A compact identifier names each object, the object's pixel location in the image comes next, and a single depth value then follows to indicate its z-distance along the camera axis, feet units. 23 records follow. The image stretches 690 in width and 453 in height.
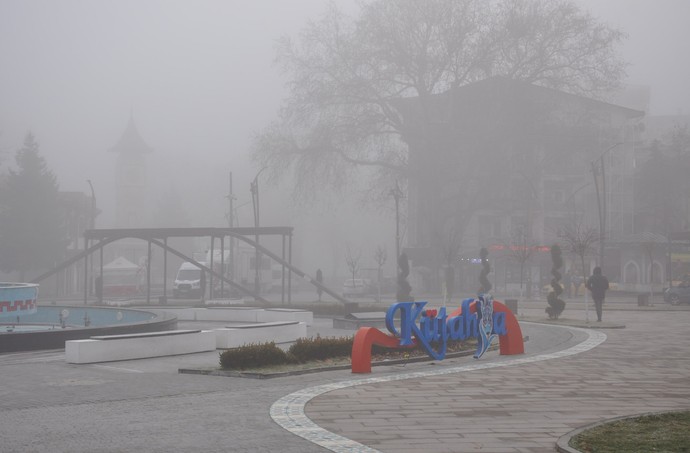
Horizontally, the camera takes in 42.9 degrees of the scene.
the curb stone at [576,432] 30.07
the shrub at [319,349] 59.62
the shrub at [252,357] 55.52
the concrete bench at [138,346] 63.10
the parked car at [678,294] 158.51
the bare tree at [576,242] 121.19
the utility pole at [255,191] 205.78
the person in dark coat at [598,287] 104.99
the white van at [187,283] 209.81
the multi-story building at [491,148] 197.57
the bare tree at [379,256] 184.70
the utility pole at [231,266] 171.68
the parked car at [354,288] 223.51
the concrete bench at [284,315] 105.81
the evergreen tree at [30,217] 238.48
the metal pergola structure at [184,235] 141.69
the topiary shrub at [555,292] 108.47
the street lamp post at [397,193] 200.23
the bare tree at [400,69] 194.29
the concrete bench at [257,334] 75.20
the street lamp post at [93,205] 230.27
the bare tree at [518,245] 180.98
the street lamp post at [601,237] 179.58
